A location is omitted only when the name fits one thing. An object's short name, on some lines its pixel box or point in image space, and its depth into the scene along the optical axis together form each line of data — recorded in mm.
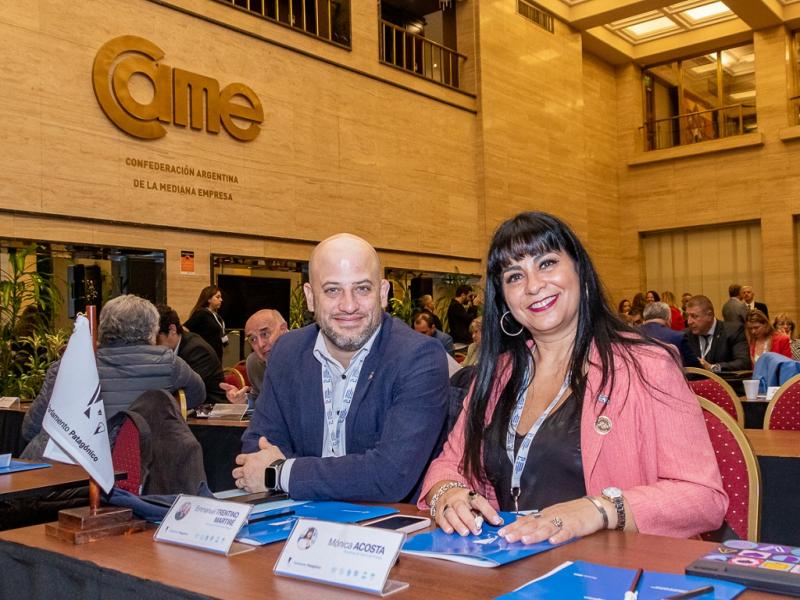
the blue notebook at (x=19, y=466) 2938
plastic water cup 4973
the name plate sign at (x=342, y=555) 1261
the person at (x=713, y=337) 7848
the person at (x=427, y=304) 10462
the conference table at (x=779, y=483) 2975
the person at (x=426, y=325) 9191
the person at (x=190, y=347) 5918
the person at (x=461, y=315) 11375
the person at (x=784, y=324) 9303
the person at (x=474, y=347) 7073
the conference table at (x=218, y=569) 1286
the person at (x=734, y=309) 11867
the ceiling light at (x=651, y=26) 15859
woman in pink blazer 1767
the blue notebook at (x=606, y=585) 1187
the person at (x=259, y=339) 5574
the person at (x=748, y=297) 12547
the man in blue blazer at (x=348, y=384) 2361
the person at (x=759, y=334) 7977
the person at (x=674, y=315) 12656
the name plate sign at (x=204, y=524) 1535
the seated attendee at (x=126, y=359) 3760
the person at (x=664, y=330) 6340
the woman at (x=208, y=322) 8227
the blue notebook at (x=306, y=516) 1613
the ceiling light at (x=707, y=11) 15297
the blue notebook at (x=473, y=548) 1417
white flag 1732
